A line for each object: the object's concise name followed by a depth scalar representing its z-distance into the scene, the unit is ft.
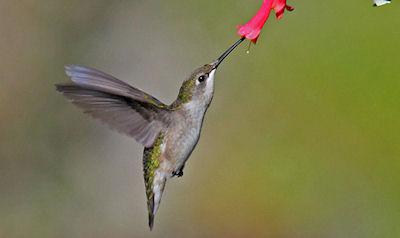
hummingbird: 17.03
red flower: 14.37
